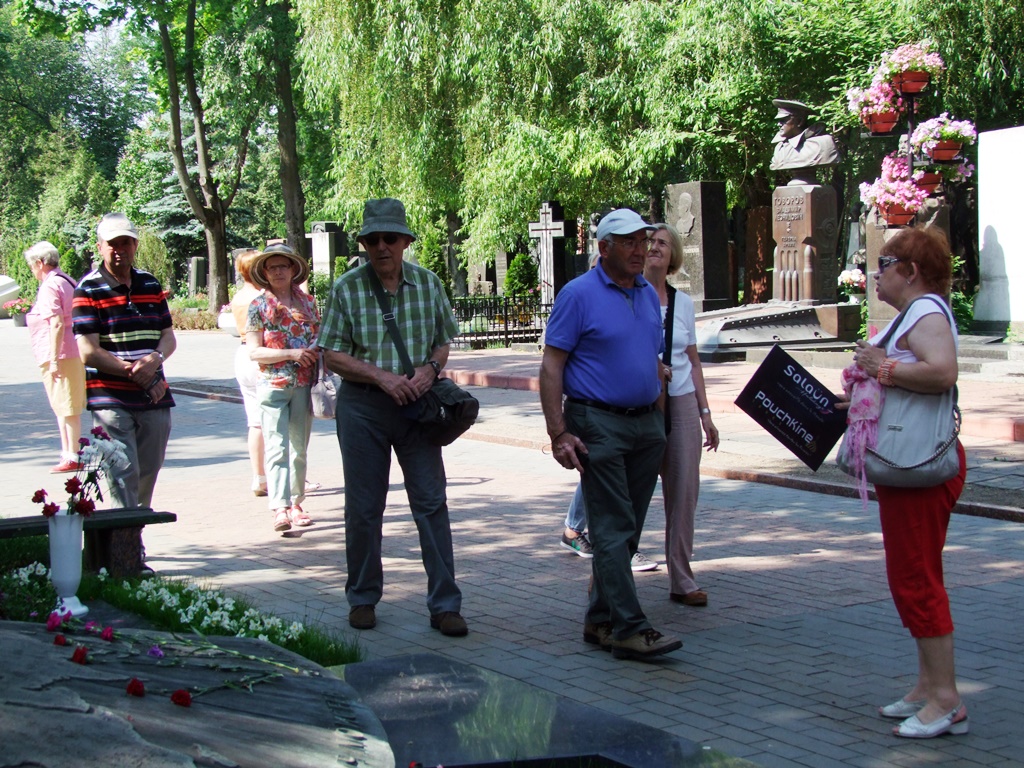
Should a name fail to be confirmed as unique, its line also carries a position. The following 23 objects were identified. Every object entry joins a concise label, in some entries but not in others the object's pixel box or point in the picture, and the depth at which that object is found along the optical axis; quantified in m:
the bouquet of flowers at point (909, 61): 18.75
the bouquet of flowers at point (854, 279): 20.34
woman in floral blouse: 7.99
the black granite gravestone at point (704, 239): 23.72
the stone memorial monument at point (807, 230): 21.84
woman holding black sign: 4.19
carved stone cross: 26.78
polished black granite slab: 3.74
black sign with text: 5.24
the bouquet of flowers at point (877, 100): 19.22
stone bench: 6.15
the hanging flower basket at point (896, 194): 18.58
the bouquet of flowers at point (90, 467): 5.60
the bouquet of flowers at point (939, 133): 18.58
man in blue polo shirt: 5.09
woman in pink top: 10.46
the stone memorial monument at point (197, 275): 48.28
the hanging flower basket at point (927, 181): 18.77
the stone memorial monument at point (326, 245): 36.34
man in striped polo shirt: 6.59
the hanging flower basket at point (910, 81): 18.86
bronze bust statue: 22.50
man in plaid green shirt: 5.69
